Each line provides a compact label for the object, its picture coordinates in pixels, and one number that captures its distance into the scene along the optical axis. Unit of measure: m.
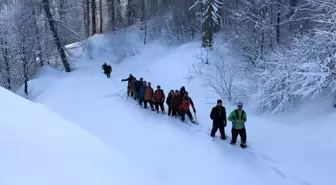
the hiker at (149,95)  15.06
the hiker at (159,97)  14.41
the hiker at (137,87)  16.67
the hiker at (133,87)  17.00
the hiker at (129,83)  17.42
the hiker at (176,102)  13.30
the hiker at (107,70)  24.77
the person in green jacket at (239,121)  10.16
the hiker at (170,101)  13.58
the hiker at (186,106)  12.84
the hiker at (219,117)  10.80
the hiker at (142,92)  15.55
